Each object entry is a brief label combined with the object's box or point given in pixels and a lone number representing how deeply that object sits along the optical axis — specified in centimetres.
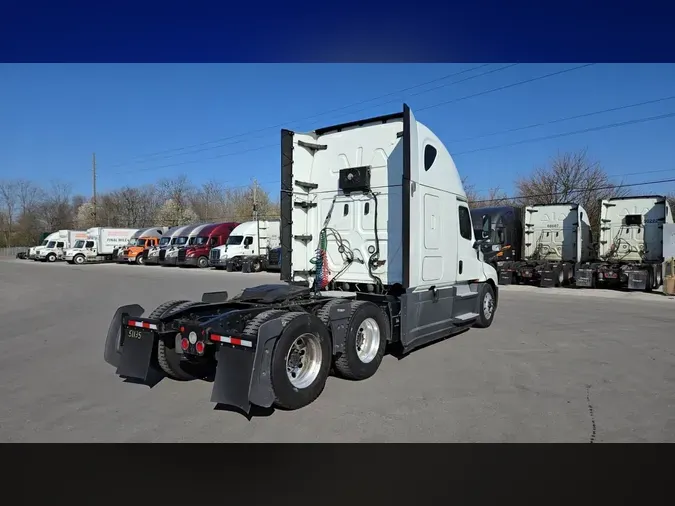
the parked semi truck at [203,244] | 3566
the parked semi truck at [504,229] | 2152
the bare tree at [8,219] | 8525
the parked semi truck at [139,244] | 4138
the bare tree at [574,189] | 3641
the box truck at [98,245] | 4384
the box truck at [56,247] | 4906
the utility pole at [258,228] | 3354
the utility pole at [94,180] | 6151
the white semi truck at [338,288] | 504
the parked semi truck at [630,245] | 1864
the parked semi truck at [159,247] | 3844
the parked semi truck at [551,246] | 2030
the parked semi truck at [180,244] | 3681
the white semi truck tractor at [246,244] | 3319
